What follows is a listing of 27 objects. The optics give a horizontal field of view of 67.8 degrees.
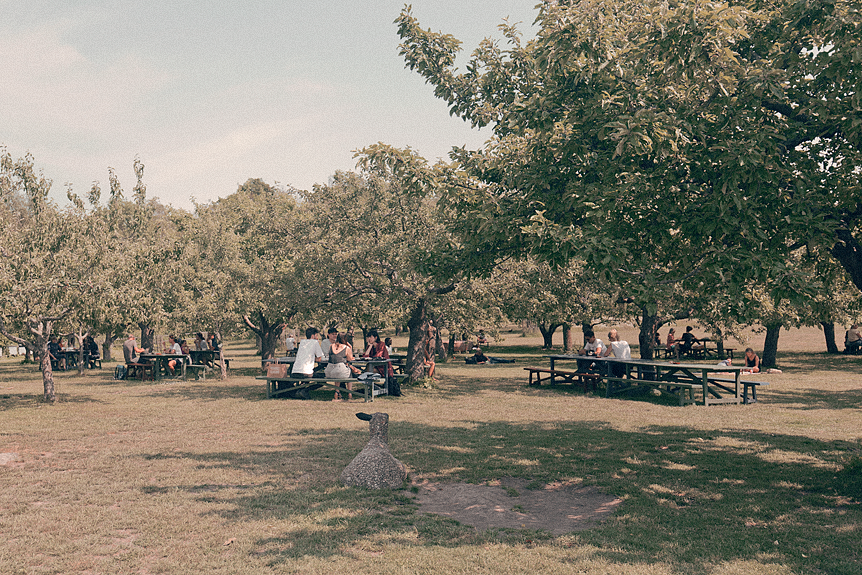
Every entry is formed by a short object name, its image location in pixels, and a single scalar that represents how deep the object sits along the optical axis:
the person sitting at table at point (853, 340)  30.79
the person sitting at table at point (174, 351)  24.79
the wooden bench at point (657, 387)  15.55
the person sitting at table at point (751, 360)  20.50
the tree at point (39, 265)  14.81
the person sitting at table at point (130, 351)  24.17
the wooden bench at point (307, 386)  16.30
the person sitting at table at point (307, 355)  16.55
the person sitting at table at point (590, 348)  19.35
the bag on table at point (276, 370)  17.16
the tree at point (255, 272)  21.53
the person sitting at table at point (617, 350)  17.92
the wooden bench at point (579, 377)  18.33
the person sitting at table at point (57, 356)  28.80
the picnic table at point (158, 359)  23.53
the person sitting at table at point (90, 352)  29.47
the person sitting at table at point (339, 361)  16.59
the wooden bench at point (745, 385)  15.40
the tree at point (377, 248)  19.58
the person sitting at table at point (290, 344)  29.64
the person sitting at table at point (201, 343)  26.28
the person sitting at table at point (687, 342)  31.25
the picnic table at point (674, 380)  15.54
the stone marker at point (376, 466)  8.27
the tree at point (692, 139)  7.16
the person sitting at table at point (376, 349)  18.69
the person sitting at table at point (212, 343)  25.98
